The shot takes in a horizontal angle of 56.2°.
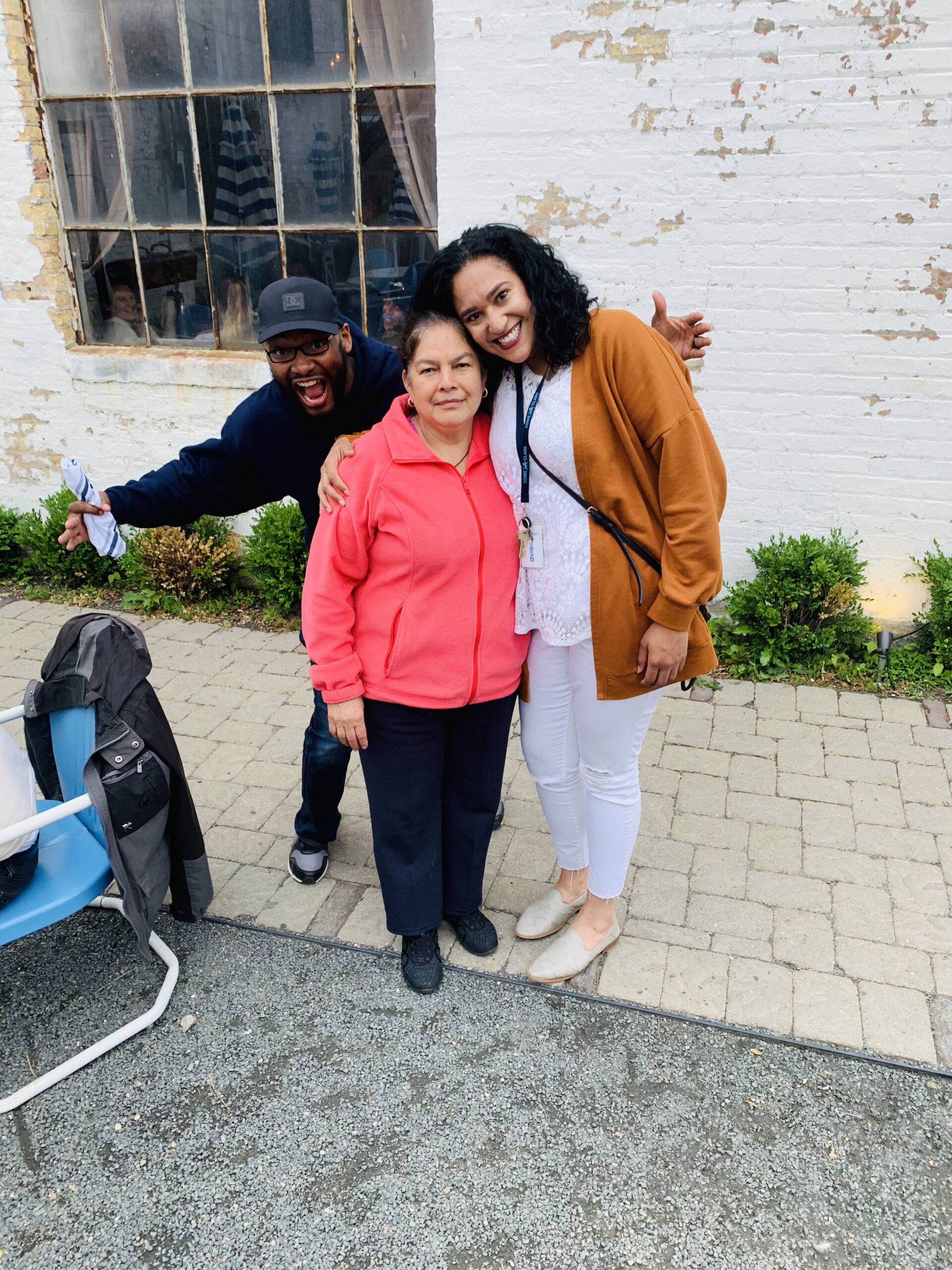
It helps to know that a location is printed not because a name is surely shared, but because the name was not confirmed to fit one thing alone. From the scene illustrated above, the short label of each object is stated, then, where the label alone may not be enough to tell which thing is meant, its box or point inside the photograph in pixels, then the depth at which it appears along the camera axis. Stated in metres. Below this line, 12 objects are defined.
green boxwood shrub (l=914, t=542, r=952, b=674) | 4.23
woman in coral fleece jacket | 2.10
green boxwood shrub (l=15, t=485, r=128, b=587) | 5.55
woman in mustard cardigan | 1.96
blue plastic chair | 2.21
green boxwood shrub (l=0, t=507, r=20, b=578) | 5.73
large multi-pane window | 4.59
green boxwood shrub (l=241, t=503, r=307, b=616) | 5.03
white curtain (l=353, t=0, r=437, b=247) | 4.45
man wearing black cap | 2.33
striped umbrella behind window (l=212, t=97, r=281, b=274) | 4.90
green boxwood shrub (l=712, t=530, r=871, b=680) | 4.29
